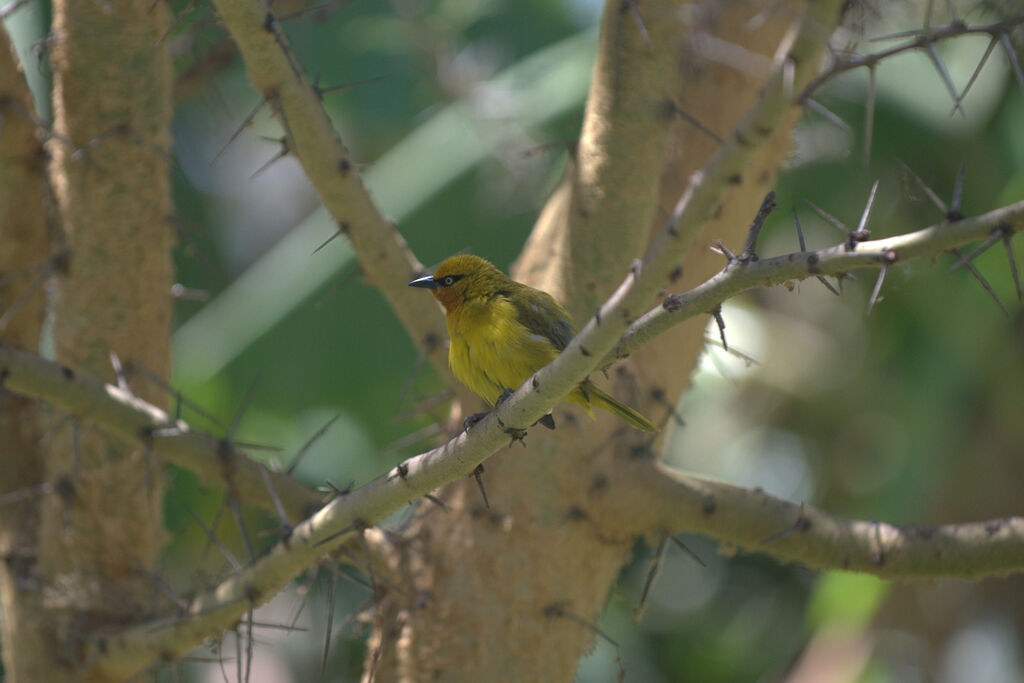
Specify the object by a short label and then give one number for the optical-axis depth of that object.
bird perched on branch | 8.02
